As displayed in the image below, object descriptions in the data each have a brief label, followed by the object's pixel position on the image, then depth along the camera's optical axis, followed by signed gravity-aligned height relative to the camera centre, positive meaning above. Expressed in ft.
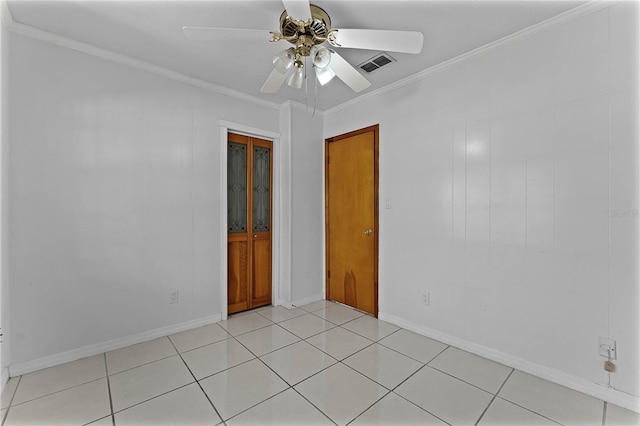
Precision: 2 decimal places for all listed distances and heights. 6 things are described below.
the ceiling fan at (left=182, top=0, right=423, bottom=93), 5.17 +3.34
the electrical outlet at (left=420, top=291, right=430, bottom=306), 8.88 -2.64
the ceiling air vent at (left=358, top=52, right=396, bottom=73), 7.85 +4.32
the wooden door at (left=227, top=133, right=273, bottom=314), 10.59 -0.32
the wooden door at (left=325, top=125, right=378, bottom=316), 10.53 -0.20
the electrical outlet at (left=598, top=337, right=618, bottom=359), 5.80 -2.75
